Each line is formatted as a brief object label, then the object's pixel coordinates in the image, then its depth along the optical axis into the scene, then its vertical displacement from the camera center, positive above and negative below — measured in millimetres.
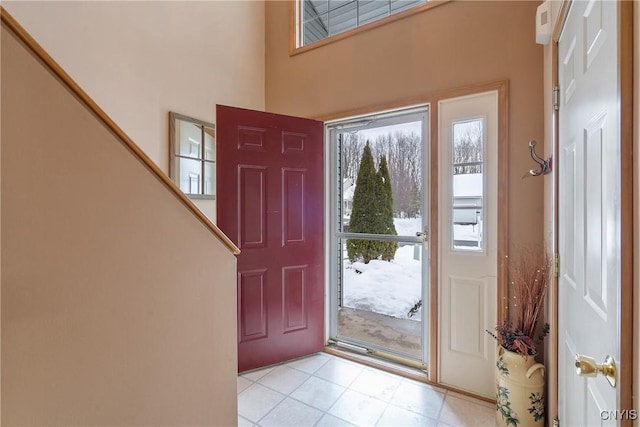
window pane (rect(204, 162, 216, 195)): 2463 +287
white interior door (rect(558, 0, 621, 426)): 738 +14
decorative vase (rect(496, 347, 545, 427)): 1623 -1003
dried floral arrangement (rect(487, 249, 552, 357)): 1662 -537
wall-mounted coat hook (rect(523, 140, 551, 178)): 1645 +276
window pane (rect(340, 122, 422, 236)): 2461 +304
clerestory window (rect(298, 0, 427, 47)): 2512 +1807
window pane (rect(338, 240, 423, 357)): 2512 -813
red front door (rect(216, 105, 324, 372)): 2322 -105
